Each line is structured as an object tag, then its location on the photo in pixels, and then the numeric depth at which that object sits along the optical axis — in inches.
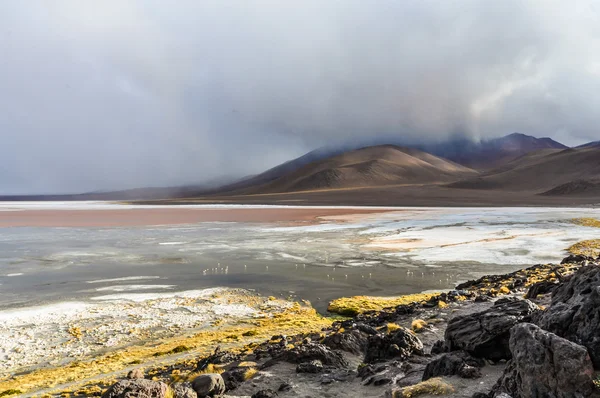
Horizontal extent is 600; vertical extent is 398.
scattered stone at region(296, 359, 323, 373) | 279.9
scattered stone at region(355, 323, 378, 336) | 346.7
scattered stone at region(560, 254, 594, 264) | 640.7
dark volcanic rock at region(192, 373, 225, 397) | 245.1
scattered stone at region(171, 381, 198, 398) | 226.4
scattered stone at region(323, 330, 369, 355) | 319.0
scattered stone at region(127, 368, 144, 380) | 279.1
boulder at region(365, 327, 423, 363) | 285.1
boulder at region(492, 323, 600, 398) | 157.6
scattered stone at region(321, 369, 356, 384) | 263.3
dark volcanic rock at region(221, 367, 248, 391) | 267.6
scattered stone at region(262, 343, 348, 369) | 292.0
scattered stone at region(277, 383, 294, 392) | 254.5
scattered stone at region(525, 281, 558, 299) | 402.3
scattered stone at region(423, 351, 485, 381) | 213.5
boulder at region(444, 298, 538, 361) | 232.2
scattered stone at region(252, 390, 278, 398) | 240.8
